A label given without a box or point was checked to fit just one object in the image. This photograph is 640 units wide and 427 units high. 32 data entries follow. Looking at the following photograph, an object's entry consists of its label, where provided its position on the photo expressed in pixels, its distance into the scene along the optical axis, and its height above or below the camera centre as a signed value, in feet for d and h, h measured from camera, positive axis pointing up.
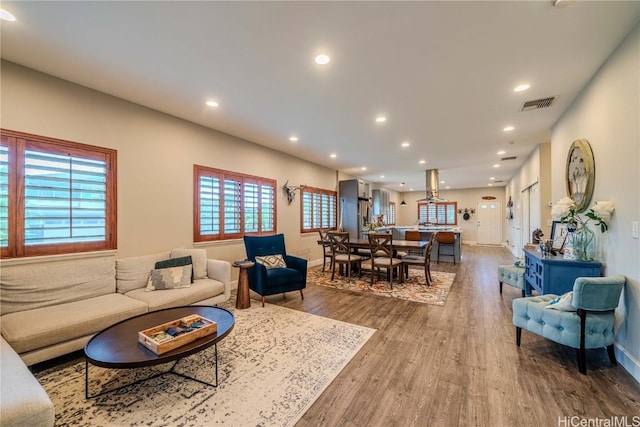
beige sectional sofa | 7.18 -3.03
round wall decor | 9.48 +1.64
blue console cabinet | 9.13 -2.06
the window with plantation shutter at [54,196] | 8.60 +0.64
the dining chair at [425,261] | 16.57 -3.00
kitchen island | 24.49 -3.27
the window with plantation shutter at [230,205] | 14.61 +0.60
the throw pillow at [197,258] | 12.25 -2.09
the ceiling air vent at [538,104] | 11.29 +4.93
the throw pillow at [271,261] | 14.05 -2.53
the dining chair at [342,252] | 17.69 -2.59
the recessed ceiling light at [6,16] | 6.45 +4.98
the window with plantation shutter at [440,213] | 43.09 +0.31
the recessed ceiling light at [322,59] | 8.26 +4.98
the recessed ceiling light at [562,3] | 6.06 +4.94
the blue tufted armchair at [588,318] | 7.22 -2.92
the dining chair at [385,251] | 16.03 -2.32
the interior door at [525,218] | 22.29 -0.31
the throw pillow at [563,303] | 7.73 -2.68
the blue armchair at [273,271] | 12.94 -2.92
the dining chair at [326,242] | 18.85 -2.01
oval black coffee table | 5.84 -3.22
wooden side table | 12.60 -3.56
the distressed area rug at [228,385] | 5.87 -4.51
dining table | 16.52 -1.98
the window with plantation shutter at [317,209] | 22.76 +0.48
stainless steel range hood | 26.94 +3.19
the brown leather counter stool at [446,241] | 23.67 -2.38
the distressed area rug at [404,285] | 14.42 -4.45
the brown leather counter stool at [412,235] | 24.31 -1.90
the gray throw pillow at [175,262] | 11.33 -2.12
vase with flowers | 8.57 -0.30
